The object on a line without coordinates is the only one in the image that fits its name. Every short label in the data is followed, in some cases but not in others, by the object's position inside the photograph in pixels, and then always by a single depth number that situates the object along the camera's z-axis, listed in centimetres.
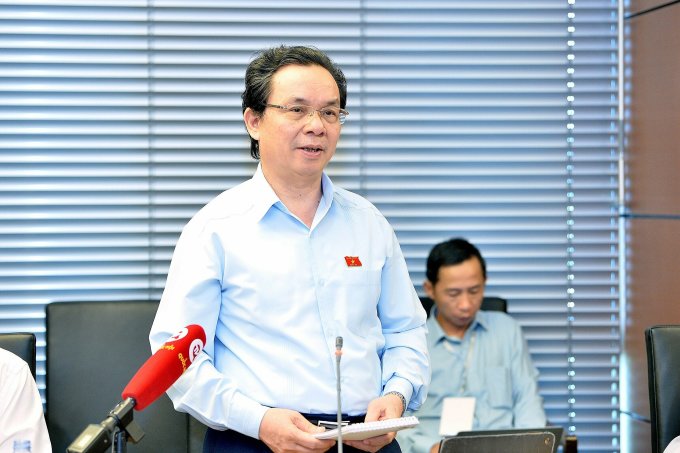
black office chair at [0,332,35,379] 327
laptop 282
